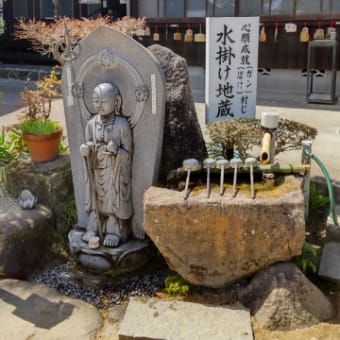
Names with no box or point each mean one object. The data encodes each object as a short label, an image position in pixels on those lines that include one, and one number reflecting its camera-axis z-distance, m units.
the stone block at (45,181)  4.95
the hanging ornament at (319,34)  11.00
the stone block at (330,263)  4.07
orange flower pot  5.03
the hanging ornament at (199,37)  12.22
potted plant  5.05
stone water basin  3.60
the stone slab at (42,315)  3.60
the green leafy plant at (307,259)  4.09
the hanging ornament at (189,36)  12.29
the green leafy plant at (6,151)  5.46
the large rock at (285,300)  3.62
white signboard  5.38
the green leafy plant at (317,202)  5.08
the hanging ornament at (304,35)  11.11
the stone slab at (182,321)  3.45
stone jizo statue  4.13
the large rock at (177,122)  4.79
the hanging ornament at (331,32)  10.84
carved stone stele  4.09
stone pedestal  4.21
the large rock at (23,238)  4.37
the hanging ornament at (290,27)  11.37
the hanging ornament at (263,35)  11.43
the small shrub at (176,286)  3.97
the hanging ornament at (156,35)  12.74
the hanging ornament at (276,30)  11.65
